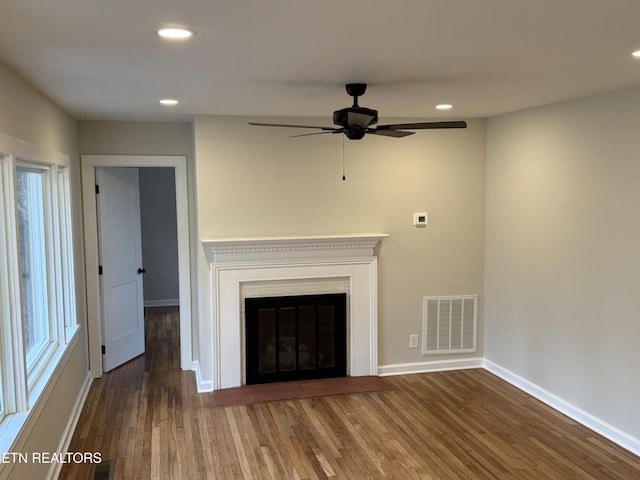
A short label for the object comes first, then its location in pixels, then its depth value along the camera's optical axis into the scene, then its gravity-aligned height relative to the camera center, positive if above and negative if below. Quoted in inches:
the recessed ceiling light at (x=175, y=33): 85.9 +28.2
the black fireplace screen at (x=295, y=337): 194.1 -46.5
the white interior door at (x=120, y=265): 207.8 -22.1
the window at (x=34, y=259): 133.0 -12.9
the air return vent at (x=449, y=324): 209.9 -44.8
